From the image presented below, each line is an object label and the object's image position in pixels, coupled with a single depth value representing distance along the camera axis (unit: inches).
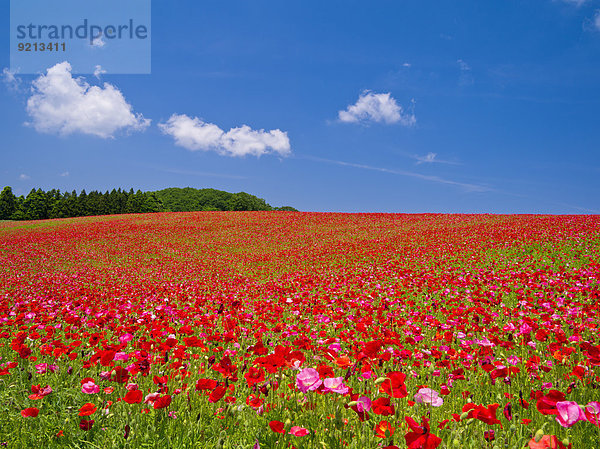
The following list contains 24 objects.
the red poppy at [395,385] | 69.6
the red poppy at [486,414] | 64.6
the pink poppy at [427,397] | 77.0
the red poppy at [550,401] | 65.1
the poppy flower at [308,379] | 73.2
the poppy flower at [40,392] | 93.3
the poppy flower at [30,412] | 83.2
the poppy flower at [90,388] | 89.9
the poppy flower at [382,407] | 69.7
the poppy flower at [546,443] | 56.0
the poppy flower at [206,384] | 86.1
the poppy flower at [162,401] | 83.6
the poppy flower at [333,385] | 73.0
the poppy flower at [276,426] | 73.1
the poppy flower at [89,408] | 80.4
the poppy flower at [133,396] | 79.1
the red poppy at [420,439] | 55.9
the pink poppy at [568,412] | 61.1
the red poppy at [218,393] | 80.3
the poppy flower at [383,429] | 69.0
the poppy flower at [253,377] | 88.5
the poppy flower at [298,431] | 68.6
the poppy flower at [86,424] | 90.8
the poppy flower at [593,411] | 70.9
